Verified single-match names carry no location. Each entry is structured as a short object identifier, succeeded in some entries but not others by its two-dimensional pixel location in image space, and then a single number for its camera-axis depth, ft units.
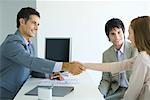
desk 6.00
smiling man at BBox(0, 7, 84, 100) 7.18
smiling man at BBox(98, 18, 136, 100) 8.34
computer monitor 8.95
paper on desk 7.62
